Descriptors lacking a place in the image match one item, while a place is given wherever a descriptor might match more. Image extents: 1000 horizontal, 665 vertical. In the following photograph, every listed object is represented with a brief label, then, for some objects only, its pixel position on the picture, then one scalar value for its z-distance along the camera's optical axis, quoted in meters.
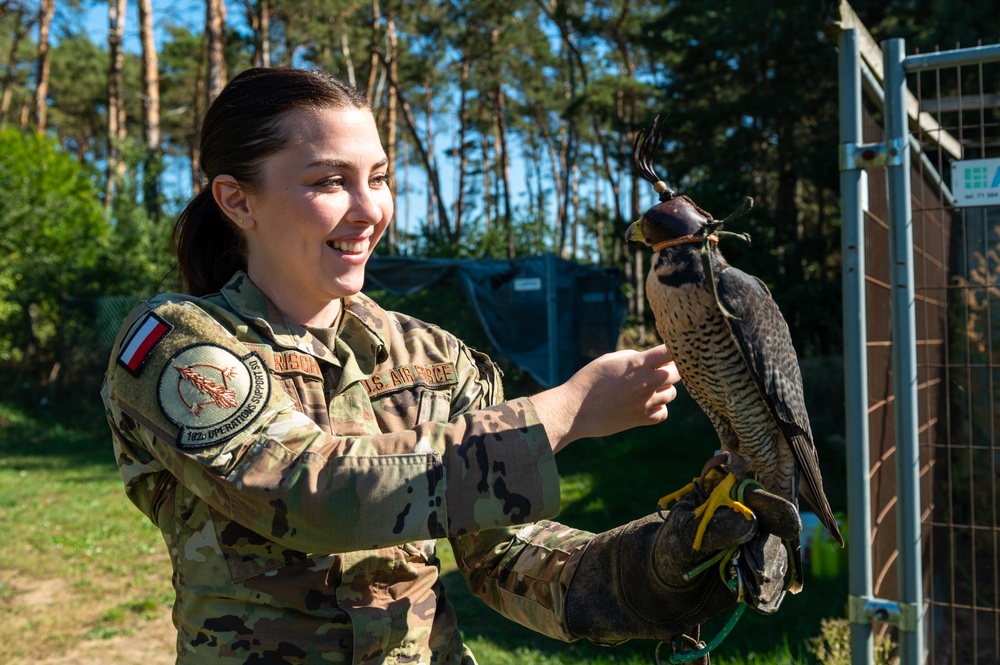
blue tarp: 10.27
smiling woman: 1.23
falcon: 1.71
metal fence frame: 2.94
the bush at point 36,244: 13.06
